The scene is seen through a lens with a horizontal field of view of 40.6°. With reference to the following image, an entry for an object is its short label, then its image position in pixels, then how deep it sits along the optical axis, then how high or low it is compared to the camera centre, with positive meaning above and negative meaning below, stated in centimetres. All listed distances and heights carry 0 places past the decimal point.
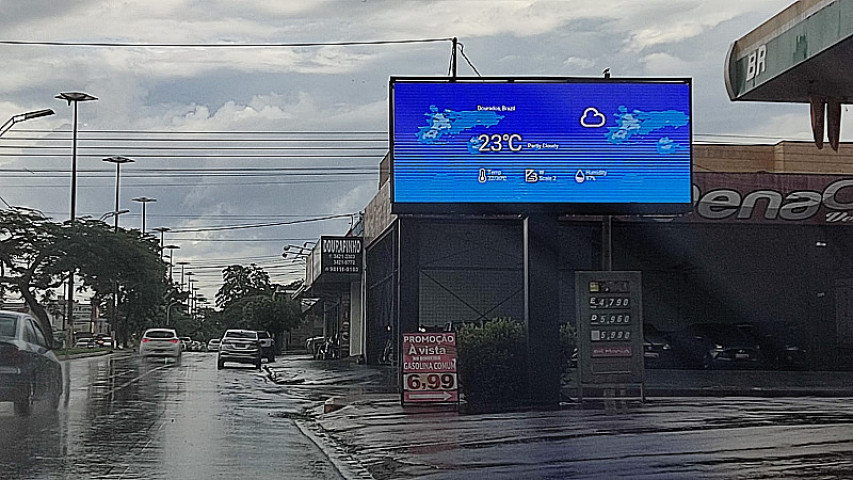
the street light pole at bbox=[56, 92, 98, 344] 6128 +1043
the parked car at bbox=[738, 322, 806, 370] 3928 -14
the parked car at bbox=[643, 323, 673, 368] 3978 -38
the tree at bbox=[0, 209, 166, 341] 6134 +467
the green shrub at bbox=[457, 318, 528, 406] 2064 -50
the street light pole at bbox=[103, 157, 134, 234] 8950 +1390
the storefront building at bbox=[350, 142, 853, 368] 3447 +279
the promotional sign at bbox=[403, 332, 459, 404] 2039 -58
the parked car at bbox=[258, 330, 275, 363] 5375 -45
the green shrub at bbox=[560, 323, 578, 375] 2198 -6
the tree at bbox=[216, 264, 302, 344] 7631 +261
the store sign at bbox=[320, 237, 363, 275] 4928 +350
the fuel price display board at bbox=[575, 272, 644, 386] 1975 +19
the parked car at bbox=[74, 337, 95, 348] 8181 -26
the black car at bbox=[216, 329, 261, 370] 4491 -34
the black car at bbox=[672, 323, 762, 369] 3891 -27
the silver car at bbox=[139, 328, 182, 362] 5284 -26
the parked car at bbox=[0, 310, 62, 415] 1895 -40
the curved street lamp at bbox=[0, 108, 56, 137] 3825 +754
